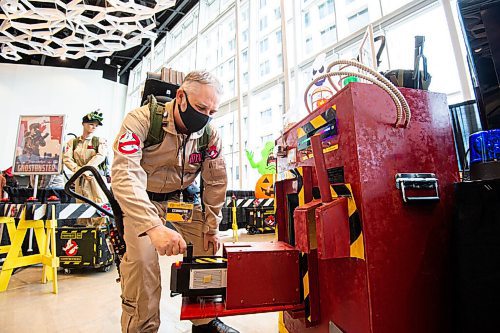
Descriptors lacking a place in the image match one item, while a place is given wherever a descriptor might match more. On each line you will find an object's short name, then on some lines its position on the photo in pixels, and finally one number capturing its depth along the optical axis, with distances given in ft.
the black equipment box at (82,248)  8.30
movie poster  8.34
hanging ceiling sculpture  20.53
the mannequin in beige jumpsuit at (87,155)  10.51
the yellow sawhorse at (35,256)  6.77
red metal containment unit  2.22
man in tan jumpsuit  3.43
